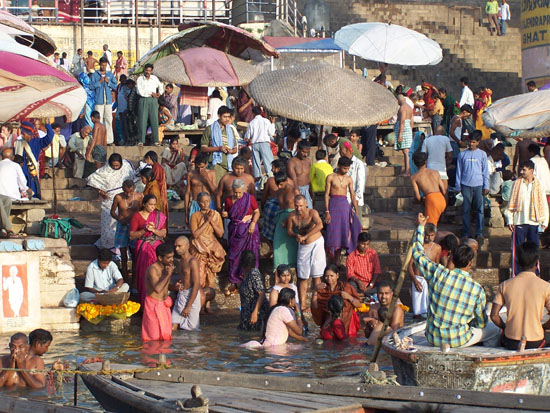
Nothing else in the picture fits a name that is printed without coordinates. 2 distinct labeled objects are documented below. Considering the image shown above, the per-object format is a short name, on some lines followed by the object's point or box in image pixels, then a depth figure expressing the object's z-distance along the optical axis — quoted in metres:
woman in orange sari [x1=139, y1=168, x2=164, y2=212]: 14.88
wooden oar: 10.34
